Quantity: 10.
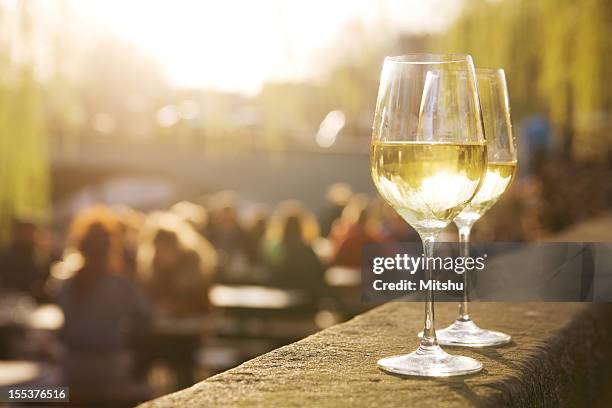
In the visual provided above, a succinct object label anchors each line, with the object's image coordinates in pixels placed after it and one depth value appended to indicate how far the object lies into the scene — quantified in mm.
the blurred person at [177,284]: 5660
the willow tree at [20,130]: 3706
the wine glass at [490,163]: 1575
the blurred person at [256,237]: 10509
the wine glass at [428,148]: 1262
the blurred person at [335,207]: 12594
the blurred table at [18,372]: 4906
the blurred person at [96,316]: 4730
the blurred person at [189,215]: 7945
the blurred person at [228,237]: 10844
